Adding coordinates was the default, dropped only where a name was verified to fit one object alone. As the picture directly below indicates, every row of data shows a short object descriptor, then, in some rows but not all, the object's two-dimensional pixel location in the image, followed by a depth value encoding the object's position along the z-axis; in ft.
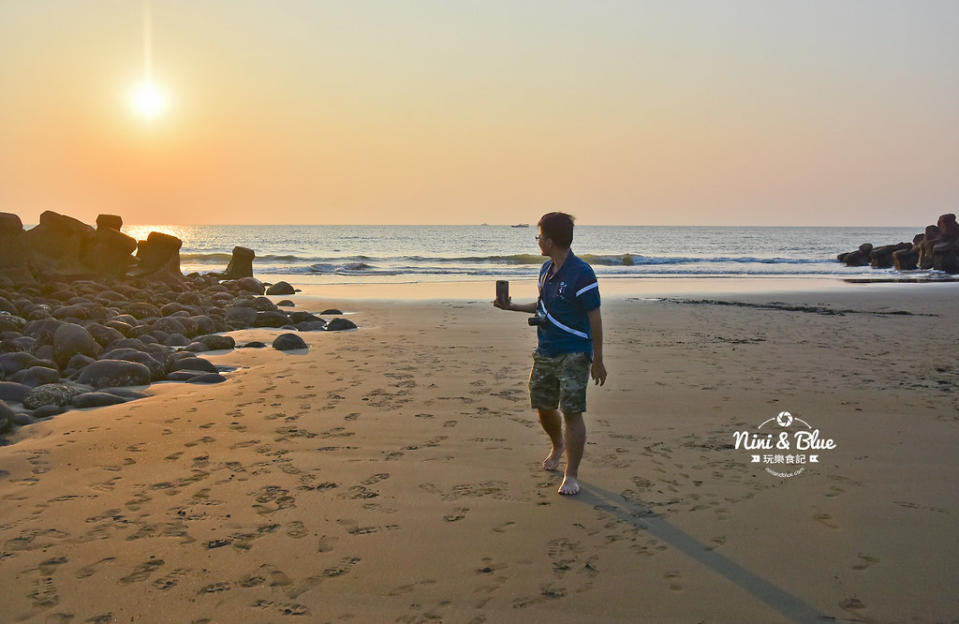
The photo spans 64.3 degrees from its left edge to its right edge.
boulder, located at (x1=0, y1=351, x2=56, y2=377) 25.96
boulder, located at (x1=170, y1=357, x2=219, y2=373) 27.84
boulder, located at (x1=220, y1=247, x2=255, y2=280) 90.53
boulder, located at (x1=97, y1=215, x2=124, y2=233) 70.18
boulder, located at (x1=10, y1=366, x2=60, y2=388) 25.14
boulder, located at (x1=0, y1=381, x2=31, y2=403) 22.53
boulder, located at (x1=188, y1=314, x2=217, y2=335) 40.43
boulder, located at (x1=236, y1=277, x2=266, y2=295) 71.61
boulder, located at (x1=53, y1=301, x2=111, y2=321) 41.06
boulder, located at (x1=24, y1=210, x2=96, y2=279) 63.41
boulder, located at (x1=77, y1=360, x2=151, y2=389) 25.23
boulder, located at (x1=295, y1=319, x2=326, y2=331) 43.01
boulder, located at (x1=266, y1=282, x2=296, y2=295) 73.31
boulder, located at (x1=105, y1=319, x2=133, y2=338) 36.42
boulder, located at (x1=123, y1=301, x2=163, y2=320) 46.52
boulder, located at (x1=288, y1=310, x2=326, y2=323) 44.98
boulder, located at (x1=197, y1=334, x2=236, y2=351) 34.96
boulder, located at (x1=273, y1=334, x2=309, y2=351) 34.91
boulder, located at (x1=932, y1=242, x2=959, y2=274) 111.96
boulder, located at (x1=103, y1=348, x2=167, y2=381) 26.98
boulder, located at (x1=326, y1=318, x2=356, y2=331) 42.68
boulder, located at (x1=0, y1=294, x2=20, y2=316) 42.55
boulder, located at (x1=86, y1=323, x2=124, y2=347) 32.63
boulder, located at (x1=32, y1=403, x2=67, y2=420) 21.32
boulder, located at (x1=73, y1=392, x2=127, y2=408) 22.65
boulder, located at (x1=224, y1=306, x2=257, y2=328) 44.32
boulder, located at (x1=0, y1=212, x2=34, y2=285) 56.39
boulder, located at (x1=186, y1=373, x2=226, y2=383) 26.81
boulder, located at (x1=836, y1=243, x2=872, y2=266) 140.15
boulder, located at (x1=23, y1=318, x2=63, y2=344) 32.22
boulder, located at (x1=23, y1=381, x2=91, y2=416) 22.08
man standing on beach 15.48
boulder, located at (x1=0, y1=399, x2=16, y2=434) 19.34
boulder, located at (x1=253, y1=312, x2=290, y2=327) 44.78
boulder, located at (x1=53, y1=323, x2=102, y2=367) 29.07
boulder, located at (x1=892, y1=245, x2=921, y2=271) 118.42
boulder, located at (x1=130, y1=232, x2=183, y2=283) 70.75
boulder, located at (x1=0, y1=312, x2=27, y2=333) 36.78
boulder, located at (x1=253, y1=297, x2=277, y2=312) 49.14
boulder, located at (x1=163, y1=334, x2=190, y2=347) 36.47
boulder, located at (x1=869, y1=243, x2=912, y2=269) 130.82
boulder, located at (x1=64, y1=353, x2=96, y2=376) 27.76
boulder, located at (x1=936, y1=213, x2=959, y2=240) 120.44
